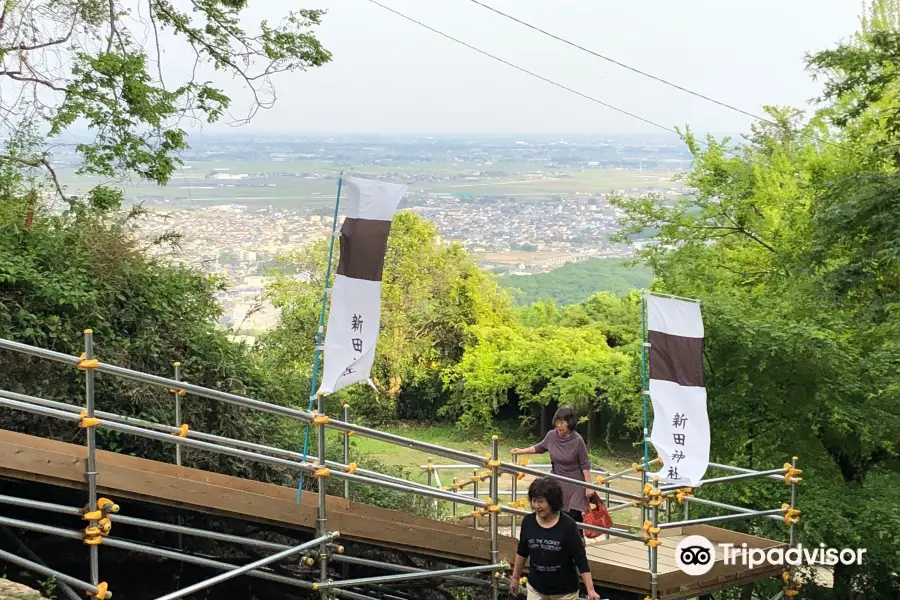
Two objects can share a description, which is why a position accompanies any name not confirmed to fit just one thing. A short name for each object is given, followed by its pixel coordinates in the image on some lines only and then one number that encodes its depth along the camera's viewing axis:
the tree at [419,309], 30.64
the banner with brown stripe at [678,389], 7.57
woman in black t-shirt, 5.21
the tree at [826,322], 9.74
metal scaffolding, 4.90
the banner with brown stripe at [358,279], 6.59
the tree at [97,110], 10.96
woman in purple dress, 7.43
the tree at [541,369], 27.67
